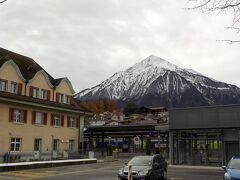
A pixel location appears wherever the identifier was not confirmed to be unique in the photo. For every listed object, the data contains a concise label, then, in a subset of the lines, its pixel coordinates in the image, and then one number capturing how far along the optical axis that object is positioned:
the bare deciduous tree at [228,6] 6.17
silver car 15.37
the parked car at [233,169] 11.91
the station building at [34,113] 31.58
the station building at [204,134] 24.50
